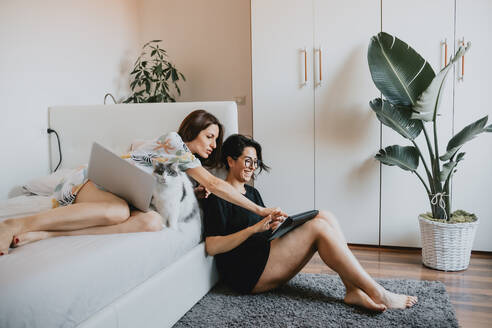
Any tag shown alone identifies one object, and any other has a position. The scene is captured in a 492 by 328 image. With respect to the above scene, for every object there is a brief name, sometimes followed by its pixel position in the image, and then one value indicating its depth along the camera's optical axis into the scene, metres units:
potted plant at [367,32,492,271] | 2.49
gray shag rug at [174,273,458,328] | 1.76
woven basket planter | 2.49
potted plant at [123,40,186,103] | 3.65
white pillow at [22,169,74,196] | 2.57
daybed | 1.12
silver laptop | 1.69
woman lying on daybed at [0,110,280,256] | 1.53
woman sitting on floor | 1.87
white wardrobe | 2.72
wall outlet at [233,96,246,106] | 3.74
